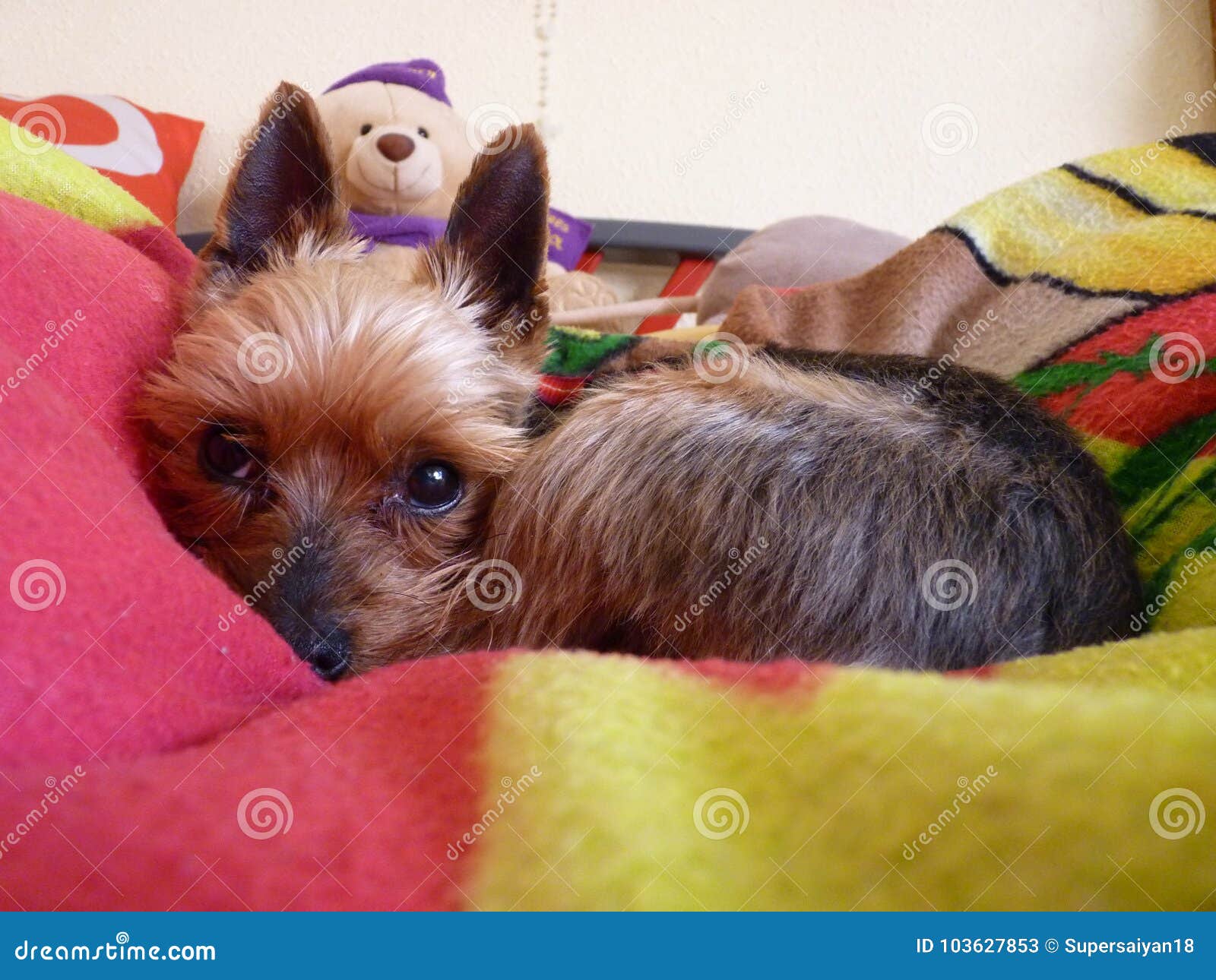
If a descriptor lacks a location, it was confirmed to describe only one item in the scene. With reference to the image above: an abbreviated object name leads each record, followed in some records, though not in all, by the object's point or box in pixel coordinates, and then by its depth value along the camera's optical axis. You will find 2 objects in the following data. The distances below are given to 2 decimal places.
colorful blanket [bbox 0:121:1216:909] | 0.14
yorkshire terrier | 0.22
